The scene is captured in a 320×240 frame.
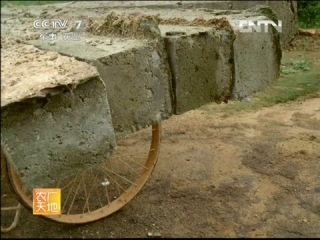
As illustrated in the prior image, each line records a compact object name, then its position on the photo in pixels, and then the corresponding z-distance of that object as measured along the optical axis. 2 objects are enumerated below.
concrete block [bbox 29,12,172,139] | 1.87
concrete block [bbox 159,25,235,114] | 2.06
